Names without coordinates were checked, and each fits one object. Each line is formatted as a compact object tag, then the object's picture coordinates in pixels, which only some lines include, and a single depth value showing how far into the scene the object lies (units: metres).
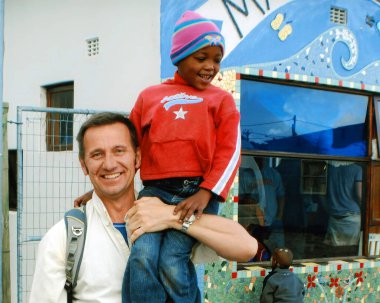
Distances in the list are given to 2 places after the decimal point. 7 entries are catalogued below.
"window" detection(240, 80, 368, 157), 5.73
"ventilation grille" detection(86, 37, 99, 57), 6.05
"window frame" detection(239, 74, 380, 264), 6.17
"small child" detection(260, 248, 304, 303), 5.18
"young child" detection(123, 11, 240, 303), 2.32
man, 2.09
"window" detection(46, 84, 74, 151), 6.12
